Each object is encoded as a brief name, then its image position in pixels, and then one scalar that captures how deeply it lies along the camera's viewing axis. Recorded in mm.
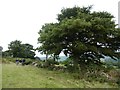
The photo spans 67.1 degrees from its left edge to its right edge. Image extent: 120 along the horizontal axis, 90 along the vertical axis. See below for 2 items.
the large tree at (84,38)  7176
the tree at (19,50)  24452
